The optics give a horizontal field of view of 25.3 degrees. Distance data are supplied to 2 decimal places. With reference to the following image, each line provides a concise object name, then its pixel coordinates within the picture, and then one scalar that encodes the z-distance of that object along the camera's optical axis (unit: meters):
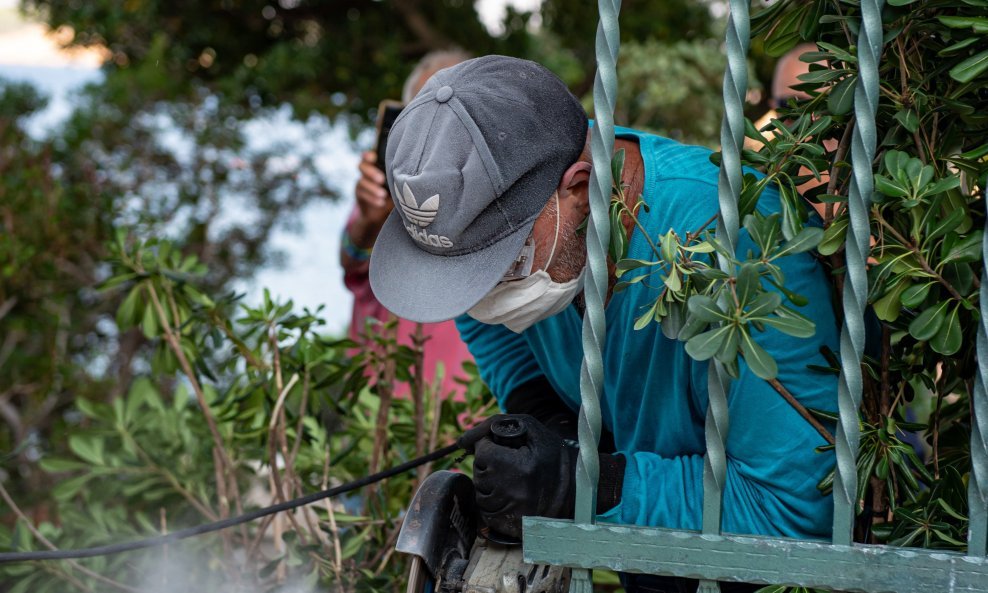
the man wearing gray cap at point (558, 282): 1.86
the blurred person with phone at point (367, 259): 3.25
